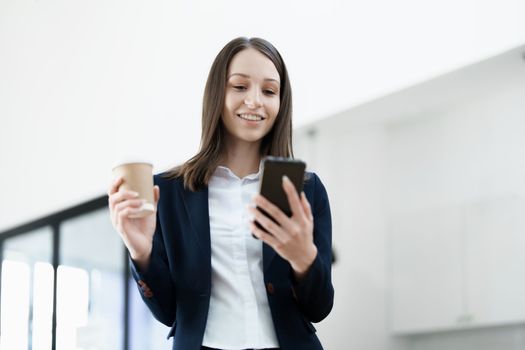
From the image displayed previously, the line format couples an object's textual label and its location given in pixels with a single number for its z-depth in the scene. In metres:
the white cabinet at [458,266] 5.11
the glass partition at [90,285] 5.68
